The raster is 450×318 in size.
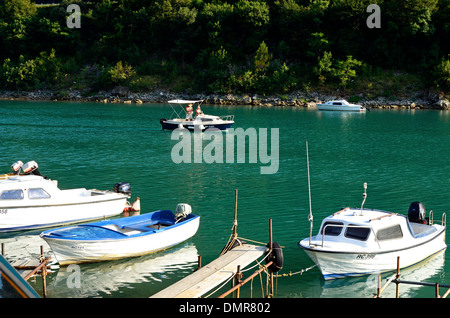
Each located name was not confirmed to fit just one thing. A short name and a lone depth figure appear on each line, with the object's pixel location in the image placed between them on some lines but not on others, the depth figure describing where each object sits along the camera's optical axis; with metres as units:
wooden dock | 14.52
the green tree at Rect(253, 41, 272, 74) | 110.19
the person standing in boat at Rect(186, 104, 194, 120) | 61.78
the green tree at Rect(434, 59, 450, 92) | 96.12
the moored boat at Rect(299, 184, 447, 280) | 17.75
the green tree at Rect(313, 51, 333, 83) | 104.00
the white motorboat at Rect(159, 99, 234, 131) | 60.91
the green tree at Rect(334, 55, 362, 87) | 103.81
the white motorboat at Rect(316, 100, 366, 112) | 92.62
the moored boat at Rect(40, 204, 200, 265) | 18.59
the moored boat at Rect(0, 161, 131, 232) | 22.39
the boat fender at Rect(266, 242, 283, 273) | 17.42
